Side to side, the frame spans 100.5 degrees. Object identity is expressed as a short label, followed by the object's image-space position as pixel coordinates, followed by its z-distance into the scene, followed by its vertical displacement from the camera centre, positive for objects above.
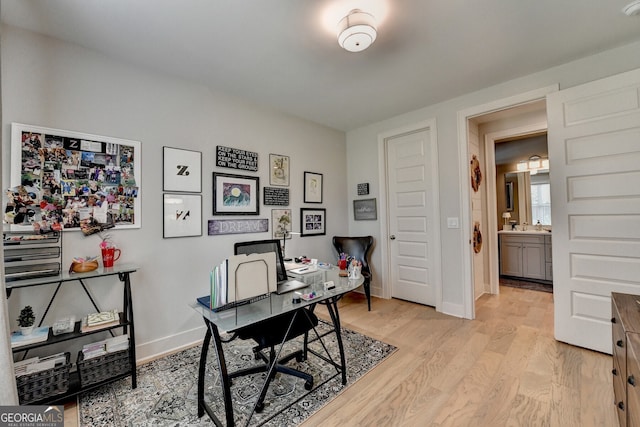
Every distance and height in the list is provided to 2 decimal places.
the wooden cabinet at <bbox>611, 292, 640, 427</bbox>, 1.03 -0.64
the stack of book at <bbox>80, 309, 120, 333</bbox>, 1.74 -0.66
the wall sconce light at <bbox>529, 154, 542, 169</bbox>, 4.47 +0.90
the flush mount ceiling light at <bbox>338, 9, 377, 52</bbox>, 1.65 +1.18
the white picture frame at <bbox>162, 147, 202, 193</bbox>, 2.34 +0.47
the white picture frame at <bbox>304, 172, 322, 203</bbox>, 3.52 +0.43
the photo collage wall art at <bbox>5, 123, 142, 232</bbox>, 1.76 +0.32
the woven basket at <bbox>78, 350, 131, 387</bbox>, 1.71 -0.96
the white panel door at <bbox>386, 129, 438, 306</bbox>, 3.33 +0.04
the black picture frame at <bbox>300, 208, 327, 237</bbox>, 3.49 -0.04
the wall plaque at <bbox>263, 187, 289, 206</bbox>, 3.09 +0.28
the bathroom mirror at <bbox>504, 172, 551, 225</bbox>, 4.60 +0.33
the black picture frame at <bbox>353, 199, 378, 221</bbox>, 3.79 +0.12
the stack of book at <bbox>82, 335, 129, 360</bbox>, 1.77 -0.85
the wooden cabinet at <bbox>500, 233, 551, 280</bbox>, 4.27 -0.68
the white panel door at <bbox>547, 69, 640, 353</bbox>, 2.04 +0.10
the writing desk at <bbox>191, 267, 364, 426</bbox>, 1.33 -0.49
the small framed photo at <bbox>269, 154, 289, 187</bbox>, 3.13 +0.60
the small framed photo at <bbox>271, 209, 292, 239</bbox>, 3.15 -0.03
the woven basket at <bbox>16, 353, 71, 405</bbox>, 1.51 -0.95
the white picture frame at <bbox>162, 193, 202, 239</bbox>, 2.34 +0.06
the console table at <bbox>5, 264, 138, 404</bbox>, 1.57 -0.66
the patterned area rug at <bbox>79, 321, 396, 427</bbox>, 1.57 -1.15
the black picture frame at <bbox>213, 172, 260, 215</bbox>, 2.66 +0.28
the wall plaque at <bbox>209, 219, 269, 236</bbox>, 2.65 -0.06
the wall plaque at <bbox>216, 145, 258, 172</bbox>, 2.68 +0.65
